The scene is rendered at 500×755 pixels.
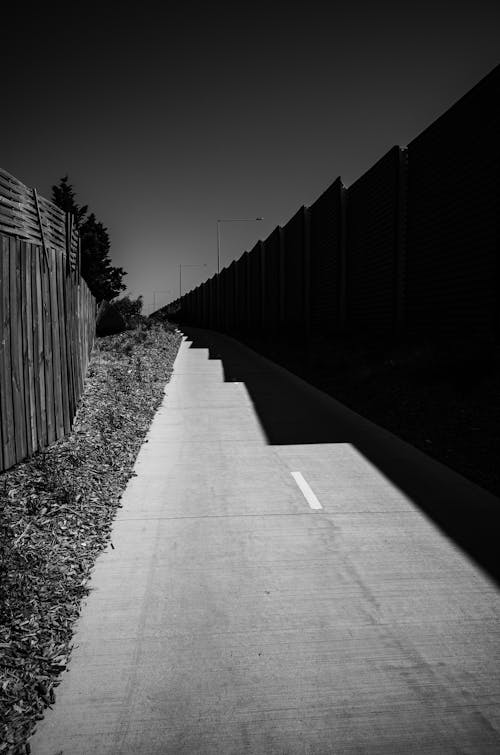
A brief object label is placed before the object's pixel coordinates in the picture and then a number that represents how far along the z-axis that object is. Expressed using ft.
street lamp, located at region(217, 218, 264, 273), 130.82
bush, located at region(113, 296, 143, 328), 77.96
